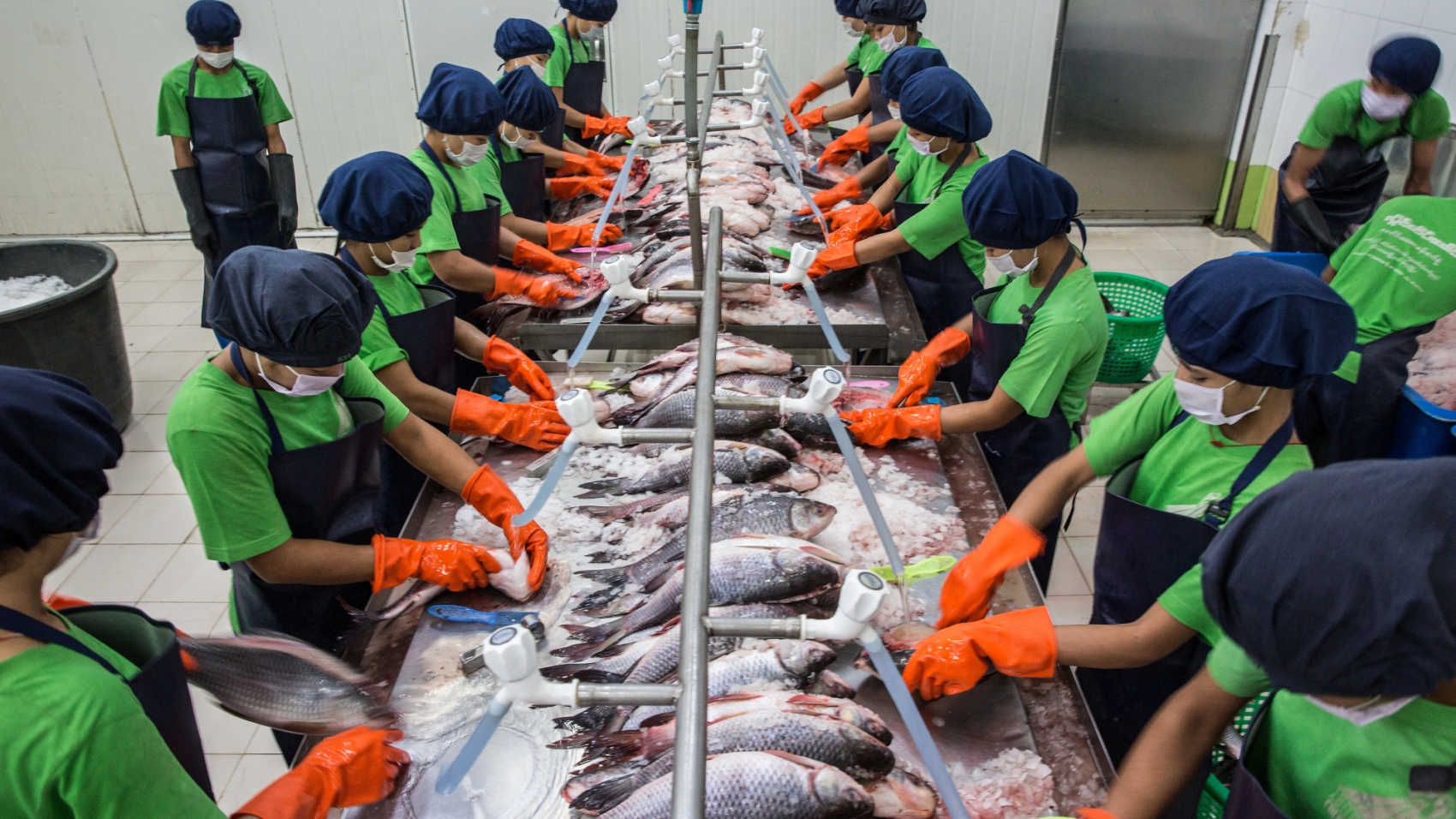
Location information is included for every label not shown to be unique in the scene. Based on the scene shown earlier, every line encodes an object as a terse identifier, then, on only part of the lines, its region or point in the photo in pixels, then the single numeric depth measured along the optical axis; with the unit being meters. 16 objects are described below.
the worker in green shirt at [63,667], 1.20
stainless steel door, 6.88
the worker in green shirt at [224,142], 4.98
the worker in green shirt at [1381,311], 2.98
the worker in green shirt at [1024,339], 2.55
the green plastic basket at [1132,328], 4.37
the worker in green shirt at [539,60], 4.96
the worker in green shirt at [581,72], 5.50
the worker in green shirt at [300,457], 1.95
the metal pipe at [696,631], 1.13
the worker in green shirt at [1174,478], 1.75
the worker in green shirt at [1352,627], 1.11
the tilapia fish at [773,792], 1.56
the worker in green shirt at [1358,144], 4.03
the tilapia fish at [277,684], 1.85
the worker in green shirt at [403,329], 2.61
